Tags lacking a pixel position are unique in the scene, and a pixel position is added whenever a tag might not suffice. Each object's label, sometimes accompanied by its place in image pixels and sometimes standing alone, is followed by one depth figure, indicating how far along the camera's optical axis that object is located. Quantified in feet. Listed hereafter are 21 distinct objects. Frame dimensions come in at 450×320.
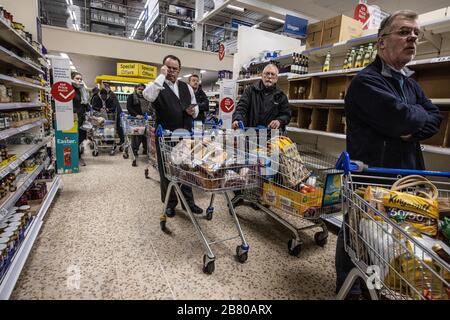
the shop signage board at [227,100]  17.48
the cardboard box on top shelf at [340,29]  10.52
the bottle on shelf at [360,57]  9.42
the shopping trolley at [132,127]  17.13
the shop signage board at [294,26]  14.43
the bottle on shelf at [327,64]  11.21
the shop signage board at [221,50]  24.21
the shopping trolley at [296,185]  6.44
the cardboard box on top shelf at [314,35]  11.50
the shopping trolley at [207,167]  5.88
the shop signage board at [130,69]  33.27
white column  31.88
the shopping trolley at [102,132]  20.27
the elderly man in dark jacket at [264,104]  10.23
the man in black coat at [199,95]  16.79
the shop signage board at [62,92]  10.93
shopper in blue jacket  4.30
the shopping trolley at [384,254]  2.74
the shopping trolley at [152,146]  10.49
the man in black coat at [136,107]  19.60
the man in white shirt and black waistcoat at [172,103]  8.62
